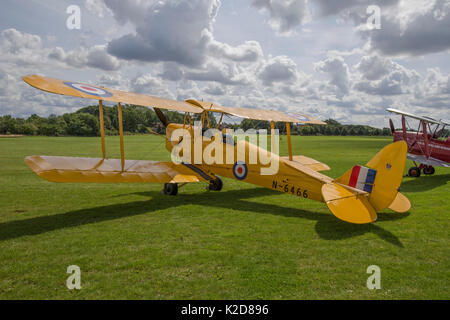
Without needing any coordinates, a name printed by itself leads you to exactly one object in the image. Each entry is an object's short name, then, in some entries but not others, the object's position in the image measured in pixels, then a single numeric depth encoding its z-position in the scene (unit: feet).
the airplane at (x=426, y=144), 39.34
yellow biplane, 17.15
